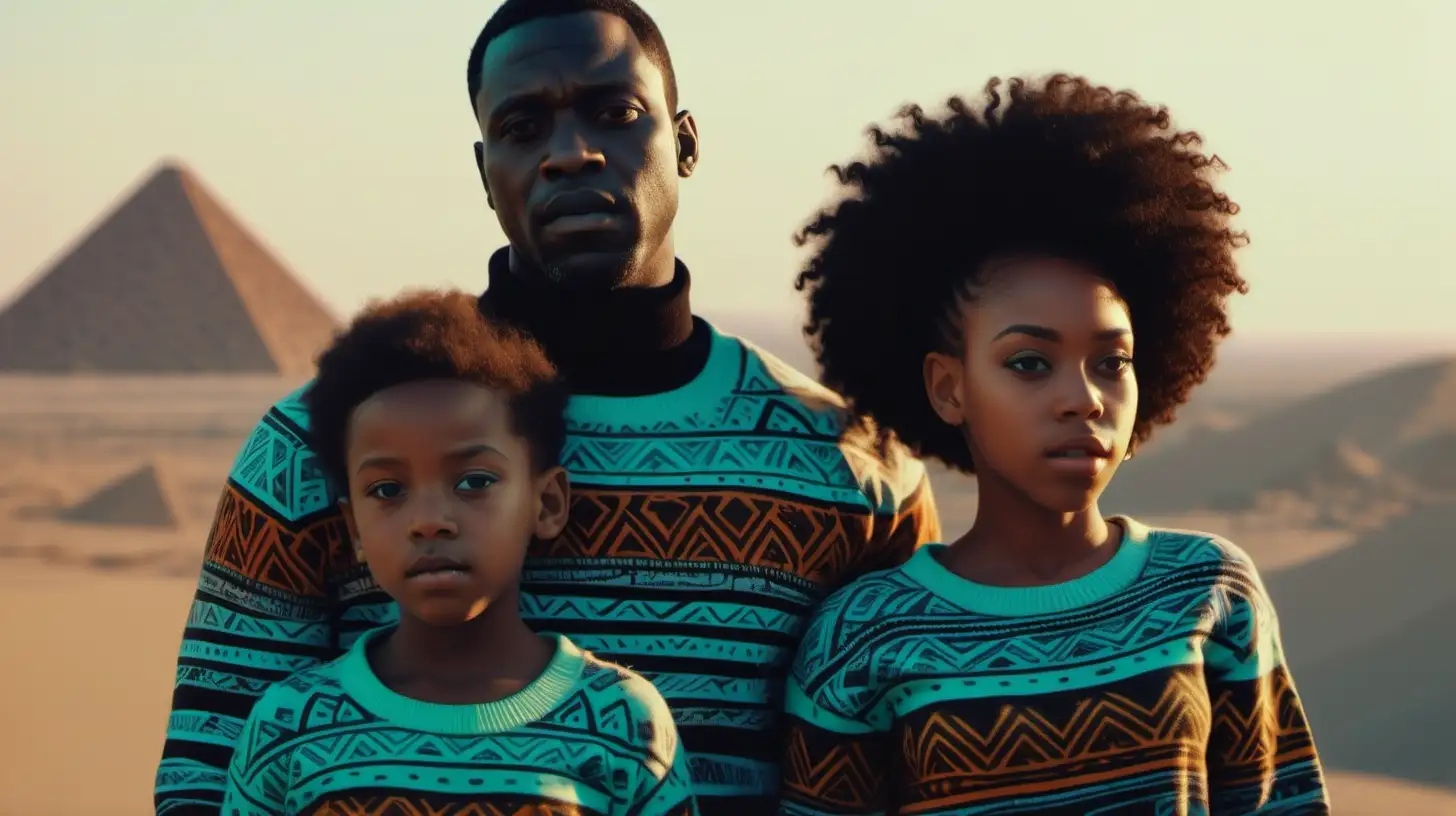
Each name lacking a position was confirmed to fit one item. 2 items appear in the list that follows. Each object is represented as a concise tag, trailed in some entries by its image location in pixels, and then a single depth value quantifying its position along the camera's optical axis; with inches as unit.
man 144.4
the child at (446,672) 121.9
